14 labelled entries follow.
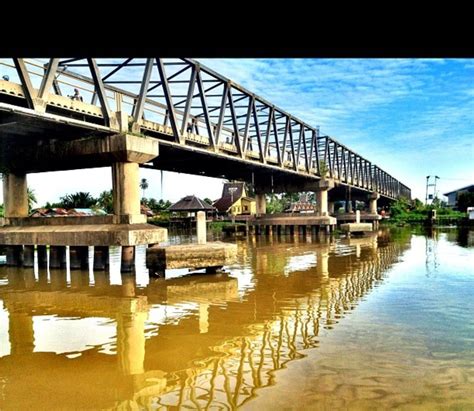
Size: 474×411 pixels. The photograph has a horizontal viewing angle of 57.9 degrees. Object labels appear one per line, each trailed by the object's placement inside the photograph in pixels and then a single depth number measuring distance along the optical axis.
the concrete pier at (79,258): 20.78
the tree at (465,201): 85.38
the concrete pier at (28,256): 22.42
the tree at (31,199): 55.58
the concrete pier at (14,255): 23.02
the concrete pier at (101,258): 20.27
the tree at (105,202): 74.84
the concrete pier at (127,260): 18.95
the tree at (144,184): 119.62
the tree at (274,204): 114.88
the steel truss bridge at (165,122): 16.55
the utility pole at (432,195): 111.12
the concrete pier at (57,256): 21.58
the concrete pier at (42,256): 21.92
